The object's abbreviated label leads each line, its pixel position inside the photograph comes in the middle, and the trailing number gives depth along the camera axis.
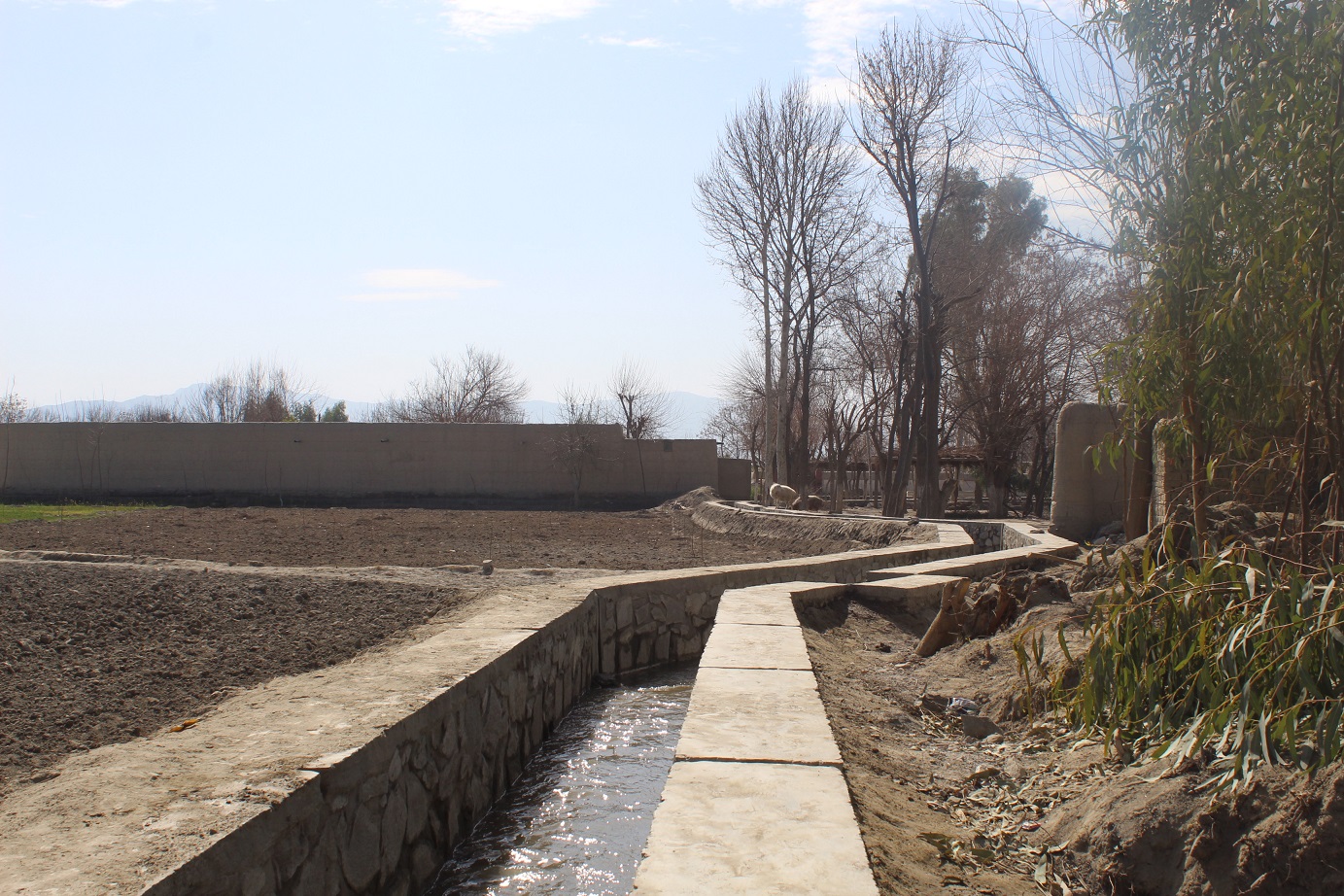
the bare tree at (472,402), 55.16
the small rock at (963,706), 4.86
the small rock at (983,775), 3.86
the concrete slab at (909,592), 7.74
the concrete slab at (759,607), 6.32
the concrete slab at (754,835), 2.44
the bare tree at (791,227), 27.86
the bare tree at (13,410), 45.25
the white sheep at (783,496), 21.83
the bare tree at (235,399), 50.31
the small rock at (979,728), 4.46
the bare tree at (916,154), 21.03
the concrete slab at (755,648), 5.00
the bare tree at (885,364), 22.95
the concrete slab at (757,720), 3.49
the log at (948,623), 6.35
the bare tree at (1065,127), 9.40
